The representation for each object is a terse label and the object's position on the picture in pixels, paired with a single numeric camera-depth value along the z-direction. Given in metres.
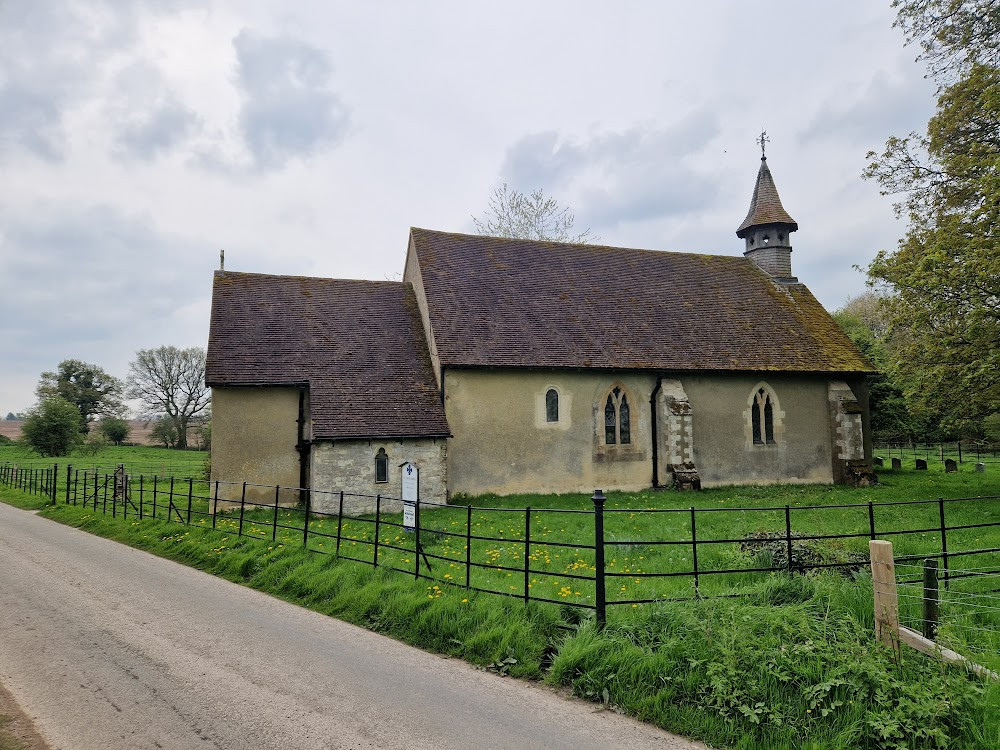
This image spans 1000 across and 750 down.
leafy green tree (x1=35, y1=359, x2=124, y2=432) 55.62
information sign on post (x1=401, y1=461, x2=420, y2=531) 11.00
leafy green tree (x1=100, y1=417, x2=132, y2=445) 54.00
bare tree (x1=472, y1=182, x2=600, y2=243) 32.81
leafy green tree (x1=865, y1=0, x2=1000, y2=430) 13.56
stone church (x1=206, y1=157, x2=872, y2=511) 16.61
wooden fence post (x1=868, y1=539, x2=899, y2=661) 5.61
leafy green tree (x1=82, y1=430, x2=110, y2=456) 45.50
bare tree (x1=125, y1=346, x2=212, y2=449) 52.88
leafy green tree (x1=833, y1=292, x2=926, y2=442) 27.33
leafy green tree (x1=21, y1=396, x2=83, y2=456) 40.72
